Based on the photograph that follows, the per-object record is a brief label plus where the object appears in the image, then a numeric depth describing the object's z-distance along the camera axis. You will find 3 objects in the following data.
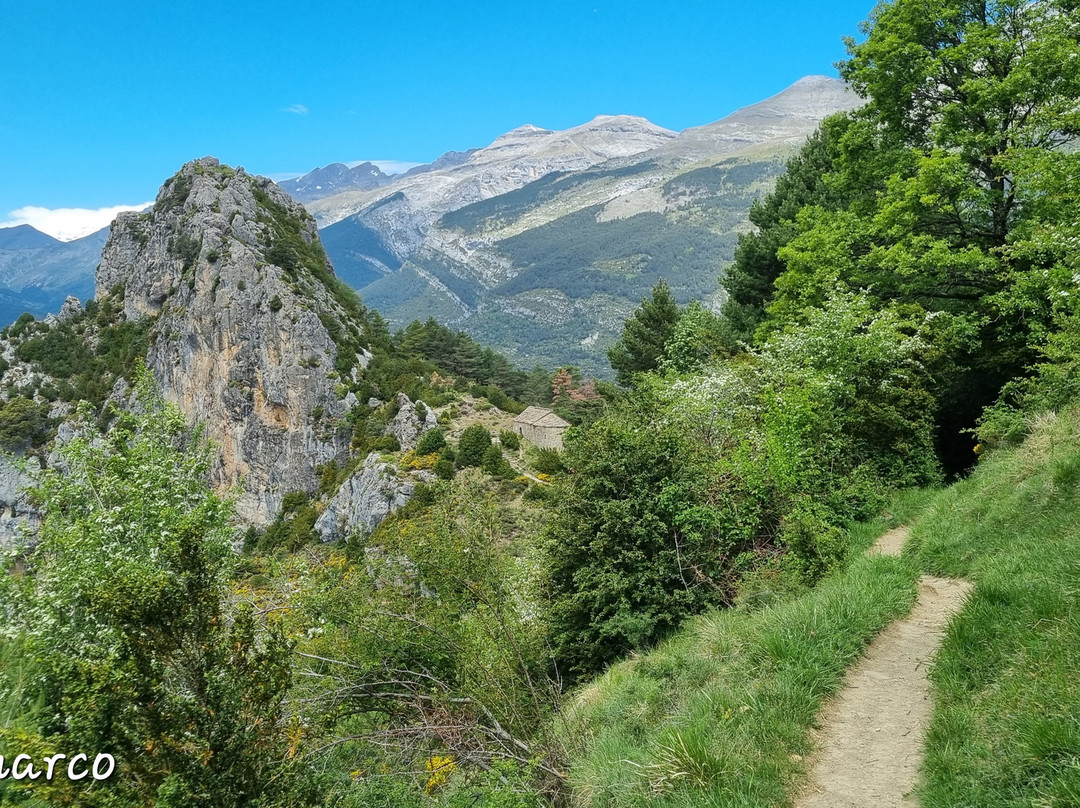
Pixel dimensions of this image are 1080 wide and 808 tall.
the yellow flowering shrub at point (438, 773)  7.28
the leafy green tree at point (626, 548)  9.23
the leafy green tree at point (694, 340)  22.56
